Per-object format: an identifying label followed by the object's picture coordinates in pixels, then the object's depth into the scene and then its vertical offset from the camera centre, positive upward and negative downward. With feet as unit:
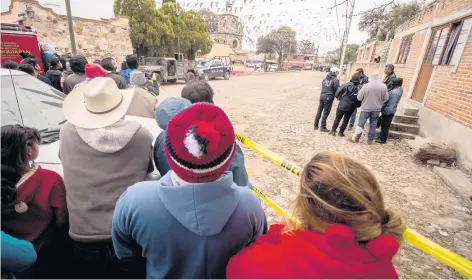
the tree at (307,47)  228.22 +13.97
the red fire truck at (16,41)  22.16 -0.15
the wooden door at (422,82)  23.26 -1.00
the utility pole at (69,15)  32.63 +3.71
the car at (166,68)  48.75 -3.27
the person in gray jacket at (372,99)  17.75 -2.25
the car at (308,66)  203.72 -2.69
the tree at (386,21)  63.46 +14.34
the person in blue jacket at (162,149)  5.72 -2.20
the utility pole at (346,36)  52.79 +6.15
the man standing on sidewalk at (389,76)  19.57 -0.54
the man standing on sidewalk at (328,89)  20.95 -2.08
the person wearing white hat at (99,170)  4.76 -2.36
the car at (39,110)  7.42 -2.36
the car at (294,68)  180.18 -4.65
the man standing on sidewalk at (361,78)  20.27 -0.90
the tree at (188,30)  69.61 +6.83
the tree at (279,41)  176.35 +13.22
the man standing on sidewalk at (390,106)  18.34 -2.68
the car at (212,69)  63.87 -3.66
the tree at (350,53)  151.52 +7.82
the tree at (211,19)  184.73 +25.98
